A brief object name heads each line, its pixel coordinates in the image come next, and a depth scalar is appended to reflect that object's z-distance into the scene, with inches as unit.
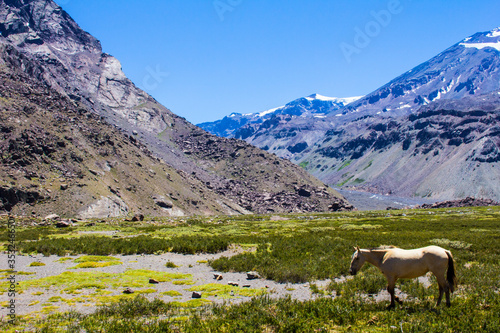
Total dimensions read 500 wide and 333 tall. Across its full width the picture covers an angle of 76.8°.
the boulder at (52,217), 2415.1
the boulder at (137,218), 2750.7
